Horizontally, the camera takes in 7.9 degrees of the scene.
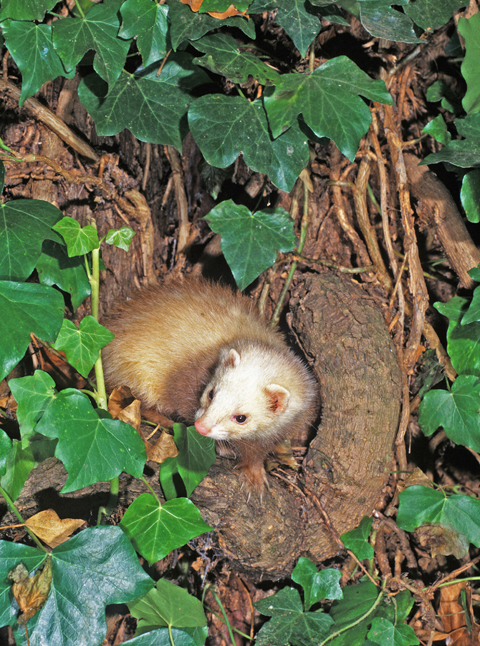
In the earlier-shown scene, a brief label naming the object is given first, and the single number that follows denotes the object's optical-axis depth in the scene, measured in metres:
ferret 2.63
